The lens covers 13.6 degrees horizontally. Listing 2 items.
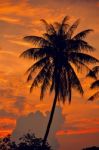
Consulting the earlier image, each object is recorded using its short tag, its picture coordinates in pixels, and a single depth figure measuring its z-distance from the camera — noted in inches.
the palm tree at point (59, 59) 1886.1
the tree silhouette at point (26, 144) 2001.7
